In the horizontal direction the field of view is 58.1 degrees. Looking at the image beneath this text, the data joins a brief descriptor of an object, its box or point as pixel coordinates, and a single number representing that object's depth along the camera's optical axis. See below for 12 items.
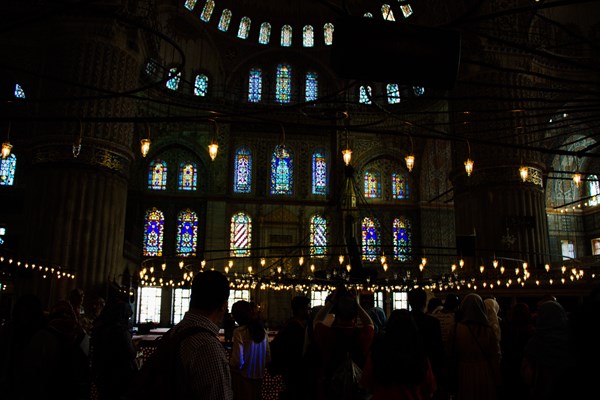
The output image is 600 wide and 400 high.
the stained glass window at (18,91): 25.41
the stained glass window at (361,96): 31.64
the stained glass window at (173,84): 29.61
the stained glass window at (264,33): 32.12
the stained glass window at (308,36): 32.31
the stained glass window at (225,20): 31.53
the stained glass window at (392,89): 31.91
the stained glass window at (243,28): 31.95
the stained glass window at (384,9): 31.03
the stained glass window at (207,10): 30.59
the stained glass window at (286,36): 32.22
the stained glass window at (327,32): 32.48
